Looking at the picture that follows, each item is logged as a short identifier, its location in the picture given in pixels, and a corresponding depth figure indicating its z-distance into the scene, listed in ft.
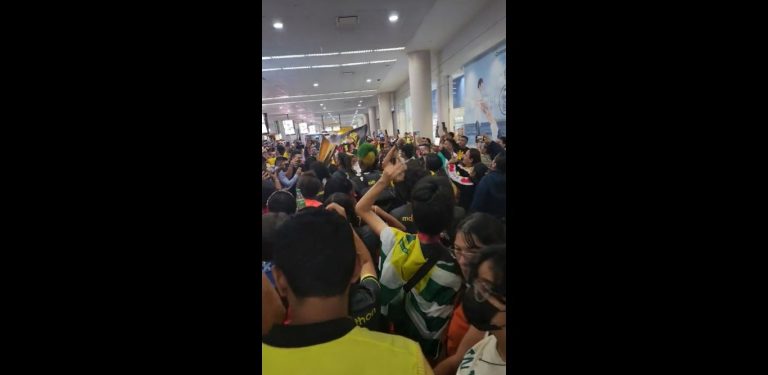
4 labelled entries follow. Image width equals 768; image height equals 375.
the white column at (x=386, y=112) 36.91
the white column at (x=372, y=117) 54.98
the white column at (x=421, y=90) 18.02
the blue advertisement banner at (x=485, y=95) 12.44
